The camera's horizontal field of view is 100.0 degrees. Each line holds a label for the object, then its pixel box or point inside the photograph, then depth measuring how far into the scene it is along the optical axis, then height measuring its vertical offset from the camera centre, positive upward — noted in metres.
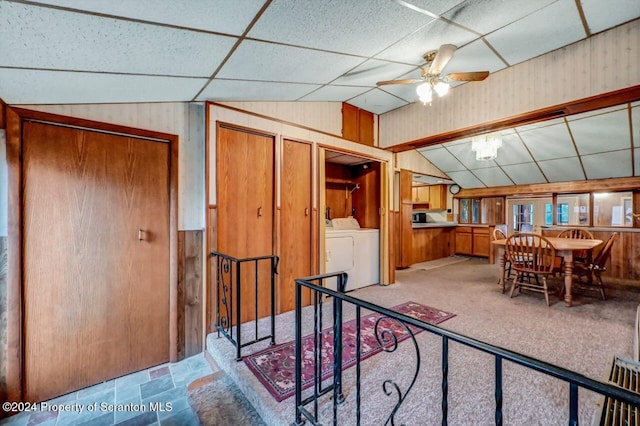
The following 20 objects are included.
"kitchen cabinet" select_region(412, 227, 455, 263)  6.18 -0.76
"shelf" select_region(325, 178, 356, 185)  4.42 +0.52
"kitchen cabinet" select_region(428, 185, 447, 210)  7.45 +0.42
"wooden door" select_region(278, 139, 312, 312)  3.00 -0.08
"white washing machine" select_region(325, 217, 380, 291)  3.57 -0.56
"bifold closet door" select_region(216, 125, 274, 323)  2.55 +0.08
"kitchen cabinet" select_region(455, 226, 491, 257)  6.66 -0.74
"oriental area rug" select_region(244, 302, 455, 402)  1.75 -1.10
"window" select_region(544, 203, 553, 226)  5.90 -0.04
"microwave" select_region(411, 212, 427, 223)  7.04 -0.12
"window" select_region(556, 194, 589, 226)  5.36 +0.04
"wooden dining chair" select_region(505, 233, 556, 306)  3.24 -0.58
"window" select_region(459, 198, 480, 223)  7.09 +0.06
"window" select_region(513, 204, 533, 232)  6.27 -0.12
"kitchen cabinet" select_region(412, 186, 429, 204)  7.79 +0.53
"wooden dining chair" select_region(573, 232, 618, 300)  3.55 -0.76
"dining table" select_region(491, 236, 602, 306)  3.14 -0.49
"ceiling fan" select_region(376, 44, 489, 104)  2.14 +1.12
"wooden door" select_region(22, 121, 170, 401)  1.86 -0.34
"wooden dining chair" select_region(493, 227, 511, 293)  3.77 -0.64
